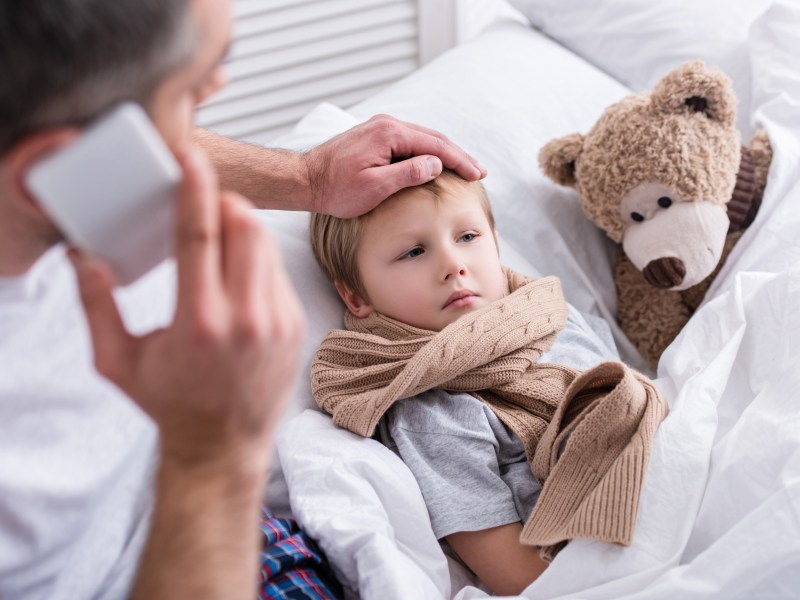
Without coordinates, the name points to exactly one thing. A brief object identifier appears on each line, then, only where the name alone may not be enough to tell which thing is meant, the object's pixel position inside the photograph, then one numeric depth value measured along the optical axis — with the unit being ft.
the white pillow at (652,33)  5.62
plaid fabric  3.29
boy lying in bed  3.57
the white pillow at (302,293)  3.96
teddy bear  4.48
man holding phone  2.01
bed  3.30
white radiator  7.27
